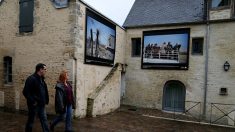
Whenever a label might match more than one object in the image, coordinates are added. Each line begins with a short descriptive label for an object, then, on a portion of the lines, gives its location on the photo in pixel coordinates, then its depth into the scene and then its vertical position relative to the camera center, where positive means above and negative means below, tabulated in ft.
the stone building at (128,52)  31.01 +1.72
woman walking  19.60 -3.59
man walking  18.08 -2.93
